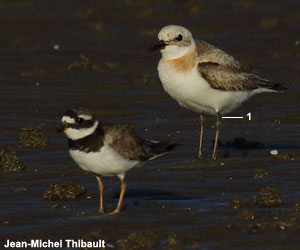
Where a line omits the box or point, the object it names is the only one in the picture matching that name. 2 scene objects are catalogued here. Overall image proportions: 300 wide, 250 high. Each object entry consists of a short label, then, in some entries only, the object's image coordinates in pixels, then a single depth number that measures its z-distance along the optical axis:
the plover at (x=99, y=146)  10.39
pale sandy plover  13.80
